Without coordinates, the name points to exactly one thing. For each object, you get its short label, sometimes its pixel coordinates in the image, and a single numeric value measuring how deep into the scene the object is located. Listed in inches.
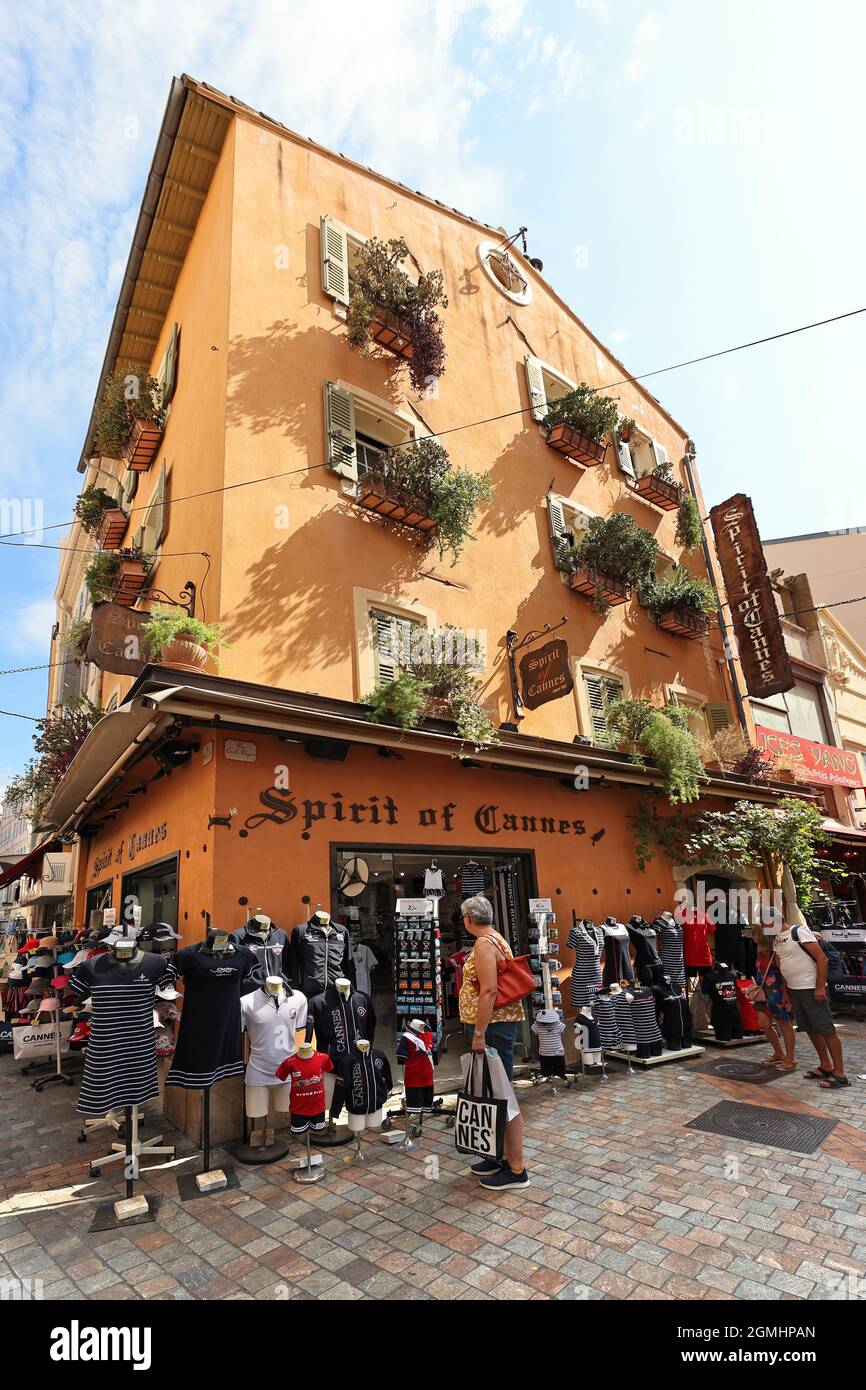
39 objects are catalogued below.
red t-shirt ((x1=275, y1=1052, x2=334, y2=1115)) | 208.7
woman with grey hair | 188.1
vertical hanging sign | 537.3
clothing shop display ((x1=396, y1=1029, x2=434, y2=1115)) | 236.4
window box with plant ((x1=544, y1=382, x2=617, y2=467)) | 493.4
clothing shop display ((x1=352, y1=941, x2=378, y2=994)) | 261.6
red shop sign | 645.9
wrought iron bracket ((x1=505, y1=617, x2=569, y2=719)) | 395.2
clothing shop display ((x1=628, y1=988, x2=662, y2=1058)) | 325.7
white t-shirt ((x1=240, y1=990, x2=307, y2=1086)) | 217.9
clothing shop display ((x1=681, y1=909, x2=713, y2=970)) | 397.4
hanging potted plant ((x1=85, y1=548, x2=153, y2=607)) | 404.8
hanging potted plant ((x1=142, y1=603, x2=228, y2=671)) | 258.4
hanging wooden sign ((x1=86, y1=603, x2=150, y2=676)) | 262.8
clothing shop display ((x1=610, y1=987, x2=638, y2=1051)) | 323.0
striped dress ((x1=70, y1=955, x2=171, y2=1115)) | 193.5
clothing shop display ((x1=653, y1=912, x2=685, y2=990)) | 365.4
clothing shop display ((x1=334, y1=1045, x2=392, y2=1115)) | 222.1
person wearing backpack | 275.6
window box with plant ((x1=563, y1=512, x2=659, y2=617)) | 471.8
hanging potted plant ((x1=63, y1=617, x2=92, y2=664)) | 410.0
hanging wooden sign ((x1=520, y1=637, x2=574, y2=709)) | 357.4
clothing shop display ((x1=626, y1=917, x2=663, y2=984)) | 349.4
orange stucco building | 274.2
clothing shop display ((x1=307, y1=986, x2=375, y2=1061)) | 230.5
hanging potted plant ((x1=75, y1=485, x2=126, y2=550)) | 475.8
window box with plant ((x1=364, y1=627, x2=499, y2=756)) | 291.6
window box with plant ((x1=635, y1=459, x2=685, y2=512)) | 573.0
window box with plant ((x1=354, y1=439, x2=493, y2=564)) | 353.7
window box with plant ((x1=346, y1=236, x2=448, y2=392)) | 383.6
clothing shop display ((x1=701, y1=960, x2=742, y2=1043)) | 365.4
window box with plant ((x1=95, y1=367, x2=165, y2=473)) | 441.4
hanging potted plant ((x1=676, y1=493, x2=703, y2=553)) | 615.2
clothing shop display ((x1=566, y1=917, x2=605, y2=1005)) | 316.5
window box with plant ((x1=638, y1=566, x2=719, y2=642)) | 534.6
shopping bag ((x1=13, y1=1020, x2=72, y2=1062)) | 349.7
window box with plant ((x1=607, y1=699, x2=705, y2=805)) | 418.9
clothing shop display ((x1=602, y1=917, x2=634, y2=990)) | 337.1
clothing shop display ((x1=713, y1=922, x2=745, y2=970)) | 428.5
